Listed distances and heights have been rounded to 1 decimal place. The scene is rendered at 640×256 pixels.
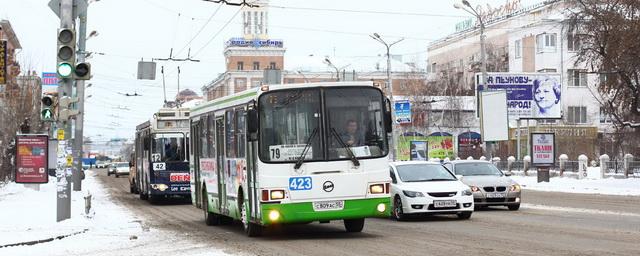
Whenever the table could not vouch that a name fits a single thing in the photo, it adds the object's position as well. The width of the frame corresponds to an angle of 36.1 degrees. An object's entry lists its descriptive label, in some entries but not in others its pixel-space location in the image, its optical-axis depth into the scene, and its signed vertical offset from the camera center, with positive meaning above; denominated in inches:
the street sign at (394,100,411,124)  2539.4 +134.1
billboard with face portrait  2281.0 +164.1
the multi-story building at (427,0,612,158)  3272.6 +404.2
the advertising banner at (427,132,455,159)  3014.3 +52.1
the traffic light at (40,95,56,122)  802.2 +47.3
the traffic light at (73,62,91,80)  783.7 +75.2
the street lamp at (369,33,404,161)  2576.3 +326.4
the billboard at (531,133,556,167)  1962.4 +26.0
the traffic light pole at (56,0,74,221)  799.7 +12.7
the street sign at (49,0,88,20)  820.6 +132.6
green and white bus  647.8 +7.6
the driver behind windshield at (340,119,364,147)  660.1 +19.0
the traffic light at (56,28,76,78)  753.0 +87.4
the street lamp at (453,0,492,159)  1970.5 +218.2
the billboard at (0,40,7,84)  1186.6 +131.2
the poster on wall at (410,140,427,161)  2655.0 +34.9
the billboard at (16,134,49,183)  1193.4 +7.9
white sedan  842.8 -28.2
